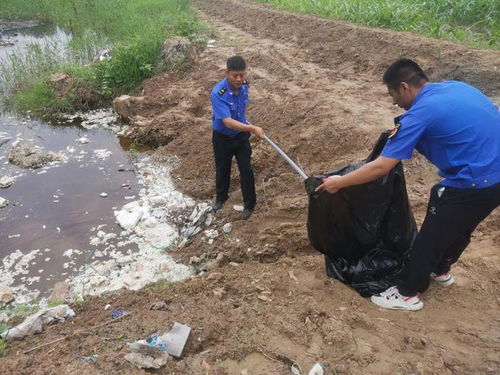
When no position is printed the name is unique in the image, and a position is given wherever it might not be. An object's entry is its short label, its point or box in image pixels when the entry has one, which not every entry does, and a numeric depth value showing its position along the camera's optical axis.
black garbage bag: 2.67
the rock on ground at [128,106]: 7.83
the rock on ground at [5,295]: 3.82
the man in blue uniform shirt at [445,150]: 2.16
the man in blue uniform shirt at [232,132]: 3.73
